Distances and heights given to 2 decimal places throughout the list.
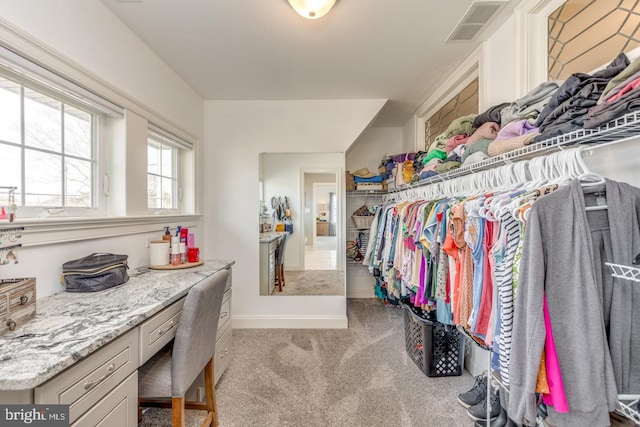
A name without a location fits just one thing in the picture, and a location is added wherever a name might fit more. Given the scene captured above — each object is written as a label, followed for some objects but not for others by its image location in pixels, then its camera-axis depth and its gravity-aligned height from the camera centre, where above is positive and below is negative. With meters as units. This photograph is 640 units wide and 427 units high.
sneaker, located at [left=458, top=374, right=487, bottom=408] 1.76 -1.18
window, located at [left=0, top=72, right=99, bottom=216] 1.24 +0.36
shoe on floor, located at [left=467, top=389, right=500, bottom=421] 1.54 -1.17
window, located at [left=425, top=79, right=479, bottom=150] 2.31 +1.00
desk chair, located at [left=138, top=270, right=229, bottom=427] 1.27 -0.70
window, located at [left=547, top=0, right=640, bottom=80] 1.16 +0.86
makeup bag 1.37 -0.30
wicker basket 3.58 -0.09
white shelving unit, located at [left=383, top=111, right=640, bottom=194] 0.81 +0.27
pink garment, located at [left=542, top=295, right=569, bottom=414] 0.81 -0.49
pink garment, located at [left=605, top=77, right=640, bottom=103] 0.81 +0.38
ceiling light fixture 1.50 +1.16
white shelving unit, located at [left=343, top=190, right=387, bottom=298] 3.84 -0.77
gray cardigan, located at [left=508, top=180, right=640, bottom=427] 0.79 -0.27
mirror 3.03 -0.10
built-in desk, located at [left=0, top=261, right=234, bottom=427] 0.75 -0.42
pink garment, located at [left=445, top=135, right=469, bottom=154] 1.93 +0.52
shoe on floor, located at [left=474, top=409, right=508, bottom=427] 1.43 -1.09
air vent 1.62 +1.24
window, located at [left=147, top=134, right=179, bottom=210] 2.32 +0.37
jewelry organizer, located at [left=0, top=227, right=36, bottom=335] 0.91 -0.28
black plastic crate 2.07 -1.03
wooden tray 1.94 -0.37
